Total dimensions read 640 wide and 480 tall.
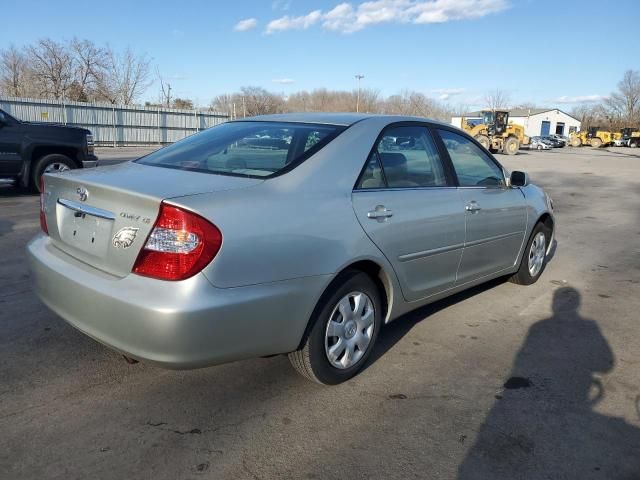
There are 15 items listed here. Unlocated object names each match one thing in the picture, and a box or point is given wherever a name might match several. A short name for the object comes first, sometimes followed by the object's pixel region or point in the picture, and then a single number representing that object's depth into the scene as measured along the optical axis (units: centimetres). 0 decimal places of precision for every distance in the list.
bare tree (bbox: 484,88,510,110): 9451
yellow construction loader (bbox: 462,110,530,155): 3622
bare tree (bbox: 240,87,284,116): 6537
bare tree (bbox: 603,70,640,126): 8644
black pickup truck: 945
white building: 8375
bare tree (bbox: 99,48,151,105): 4731
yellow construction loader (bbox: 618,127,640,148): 5844
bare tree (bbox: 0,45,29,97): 4769
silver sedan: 236
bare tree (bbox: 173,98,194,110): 5666
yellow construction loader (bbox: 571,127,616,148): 5459
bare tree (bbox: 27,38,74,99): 4509
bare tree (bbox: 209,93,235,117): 7317
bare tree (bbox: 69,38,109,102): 4556
